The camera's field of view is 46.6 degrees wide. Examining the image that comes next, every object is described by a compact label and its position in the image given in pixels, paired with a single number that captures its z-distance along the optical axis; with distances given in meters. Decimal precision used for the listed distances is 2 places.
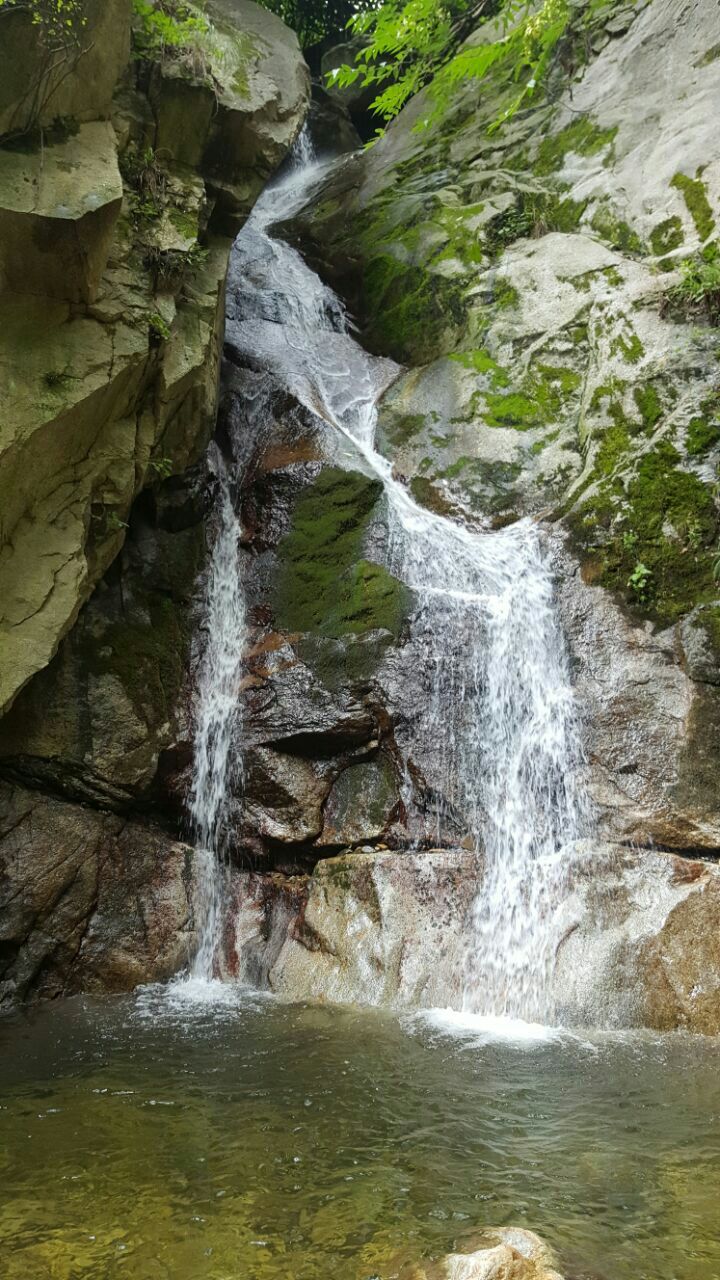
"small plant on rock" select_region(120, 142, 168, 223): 7.43
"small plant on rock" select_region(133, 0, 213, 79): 7.49
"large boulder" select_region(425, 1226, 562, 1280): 2.54
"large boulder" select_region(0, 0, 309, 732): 5.96
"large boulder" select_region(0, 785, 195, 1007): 6.69
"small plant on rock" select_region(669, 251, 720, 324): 8.68
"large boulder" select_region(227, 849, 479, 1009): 6.37
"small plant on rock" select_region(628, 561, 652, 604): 7.71
